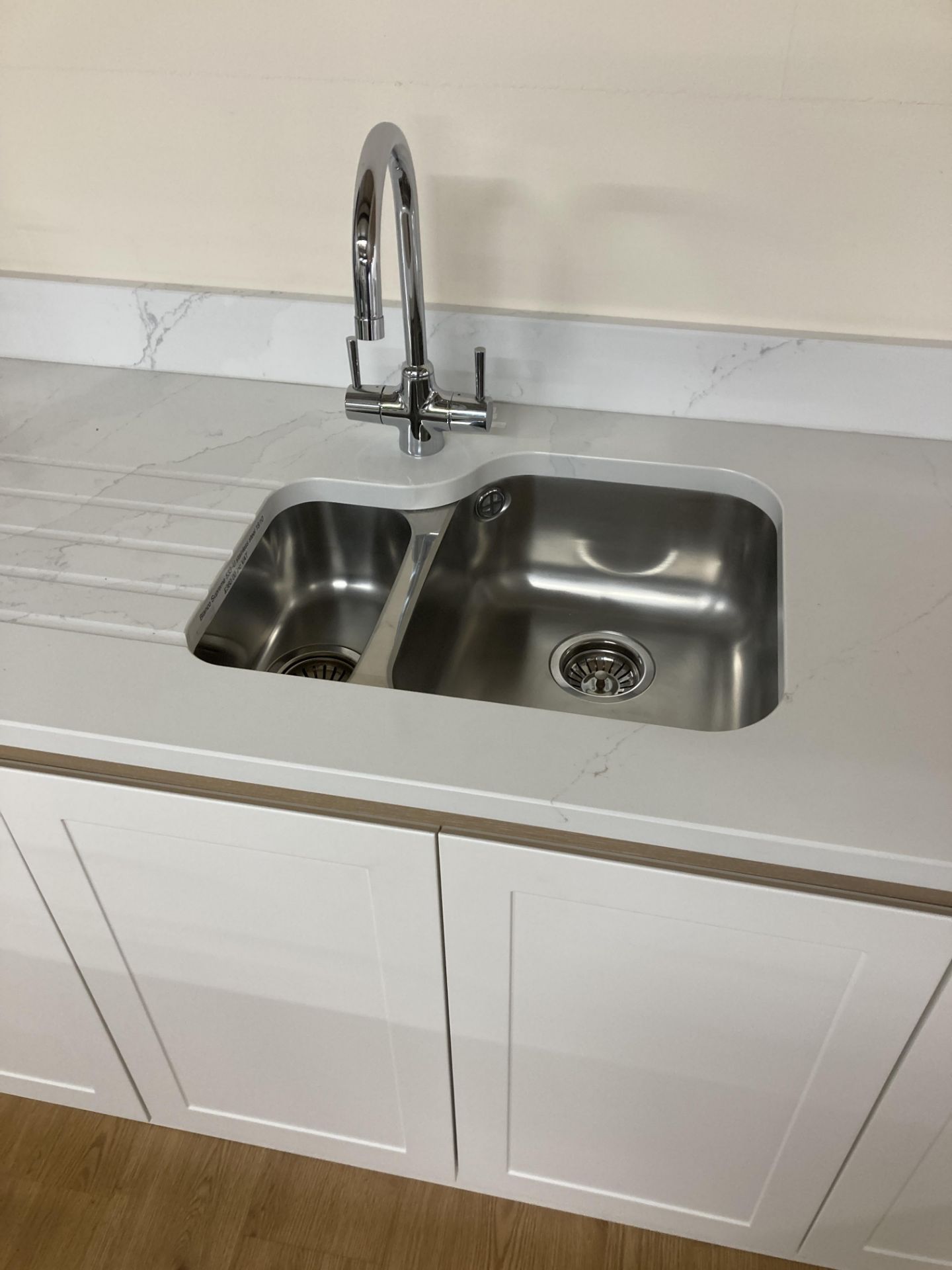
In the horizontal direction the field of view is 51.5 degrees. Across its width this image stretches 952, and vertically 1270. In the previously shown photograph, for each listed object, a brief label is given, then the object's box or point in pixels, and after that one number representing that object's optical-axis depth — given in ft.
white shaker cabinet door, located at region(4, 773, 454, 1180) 3.01
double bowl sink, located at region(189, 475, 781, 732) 3.65
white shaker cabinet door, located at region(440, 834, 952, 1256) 2.75
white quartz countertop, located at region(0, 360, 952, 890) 2.56
